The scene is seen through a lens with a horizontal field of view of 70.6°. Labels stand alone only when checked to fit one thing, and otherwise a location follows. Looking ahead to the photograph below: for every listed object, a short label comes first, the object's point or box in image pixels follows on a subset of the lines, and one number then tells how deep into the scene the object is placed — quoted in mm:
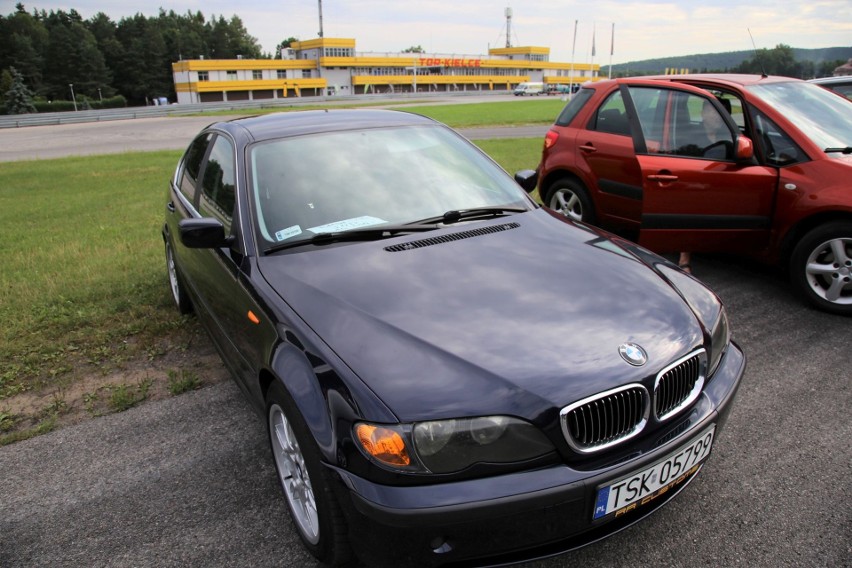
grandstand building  86375
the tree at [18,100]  68625
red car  4582
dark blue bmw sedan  1869
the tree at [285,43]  150862
